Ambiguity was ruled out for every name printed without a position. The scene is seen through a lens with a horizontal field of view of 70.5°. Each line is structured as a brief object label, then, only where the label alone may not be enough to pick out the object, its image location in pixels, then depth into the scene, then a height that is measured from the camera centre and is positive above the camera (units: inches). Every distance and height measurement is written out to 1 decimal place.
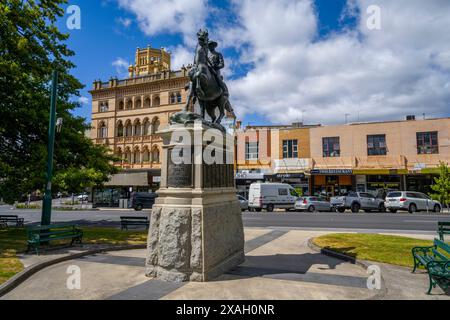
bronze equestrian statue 295.3 +100.4
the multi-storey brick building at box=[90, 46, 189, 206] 1562.5 +359.5
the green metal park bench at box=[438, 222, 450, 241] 423.2 -57.9
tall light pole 430.3 +38.7
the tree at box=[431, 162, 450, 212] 1030.9 -1.1
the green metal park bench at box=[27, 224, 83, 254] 366.3 -57.1
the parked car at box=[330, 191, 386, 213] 1081.4 -56.6
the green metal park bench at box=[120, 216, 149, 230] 591.2 -64.8
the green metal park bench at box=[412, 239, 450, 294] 208.0 -57.9
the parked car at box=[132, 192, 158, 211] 1296.8 -49.0
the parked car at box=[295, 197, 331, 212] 1114.1 -61.4
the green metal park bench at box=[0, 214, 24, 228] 642.7 -68.2
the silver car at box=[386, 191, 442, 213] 1031.6 -52.9
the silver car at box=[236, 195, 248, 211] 1149.9 -57.3
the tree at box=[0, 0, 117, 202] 458.6 +126.3
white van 1123.3 -35.6
